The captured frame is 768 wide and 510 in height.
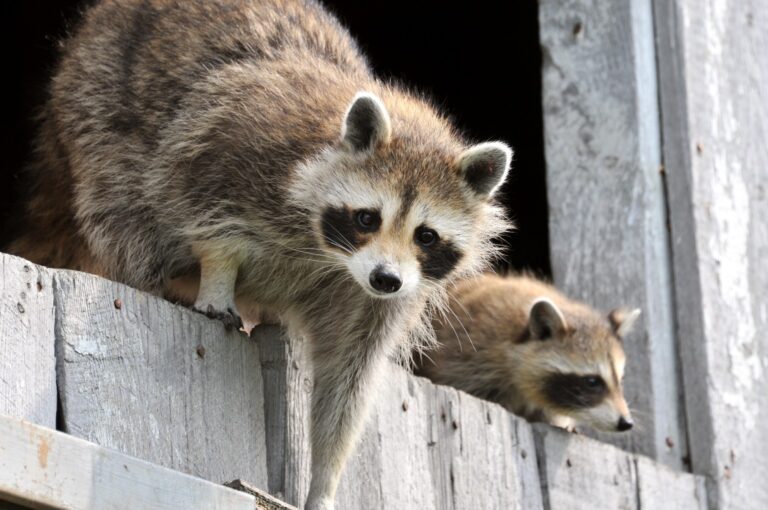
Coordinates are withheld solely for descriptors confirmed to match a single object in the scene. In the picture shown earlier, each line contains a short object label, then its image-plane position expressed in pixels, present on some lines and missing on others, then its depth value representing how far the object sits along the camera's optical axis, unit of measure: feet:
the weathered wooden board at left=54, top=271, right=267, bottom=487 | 24.30
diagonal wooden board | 20.90
